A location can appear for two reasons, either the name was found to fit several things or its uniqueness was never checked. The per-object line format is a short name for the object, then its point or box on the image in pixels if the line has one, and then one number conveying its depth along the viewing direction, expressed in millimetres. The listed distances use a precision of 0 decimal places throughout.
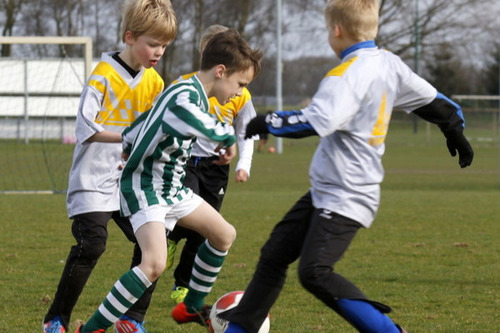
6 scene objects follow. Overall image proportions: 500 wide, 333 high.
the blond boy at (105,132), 9172
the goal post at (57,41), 25641
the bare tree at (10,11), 76075
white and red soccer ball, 8969
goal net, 39094
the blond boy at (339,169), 7094
